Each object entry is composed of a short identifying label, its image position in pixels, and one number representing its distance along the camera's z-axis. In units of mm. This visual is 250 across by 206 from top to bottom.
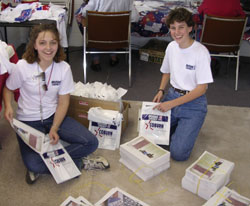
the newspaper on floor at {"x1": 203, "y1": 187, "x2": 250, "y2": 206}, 1748
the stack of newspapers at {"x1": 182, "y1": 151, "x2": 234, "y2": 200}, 1846
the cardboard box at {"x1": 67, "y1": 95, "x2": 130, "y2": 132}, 2303
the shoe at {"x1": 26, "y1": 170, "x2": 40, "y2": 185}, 1951
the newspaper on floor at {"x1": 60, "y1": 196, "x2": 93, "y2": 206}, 1735
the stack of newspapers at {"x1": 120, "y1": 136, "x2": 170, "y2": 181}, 2004
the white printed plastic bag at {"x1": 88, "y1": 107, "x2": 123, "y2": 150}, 2234
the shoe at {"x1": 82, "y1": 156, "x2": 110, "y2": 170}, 2100
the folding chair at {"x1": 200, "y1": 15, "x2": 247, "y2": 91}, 3062
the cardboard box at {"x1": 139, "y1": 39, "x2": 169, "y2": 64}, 3898
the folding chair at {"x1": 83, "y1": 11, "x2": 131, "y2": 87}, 3006
